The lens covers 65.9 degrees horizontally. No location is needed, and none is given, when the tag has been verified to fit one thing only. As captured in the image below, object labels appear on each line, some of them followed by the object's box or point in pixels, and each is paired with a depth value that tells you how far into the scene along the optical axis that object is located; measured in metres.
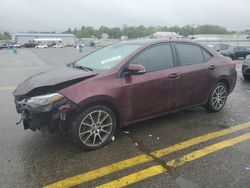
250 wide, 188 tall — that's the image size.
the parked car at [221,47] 16.23
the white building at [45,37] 66.45
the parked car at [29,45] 44.48
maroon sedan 2.59
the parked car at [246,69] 7.03
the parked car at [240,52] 17.53
